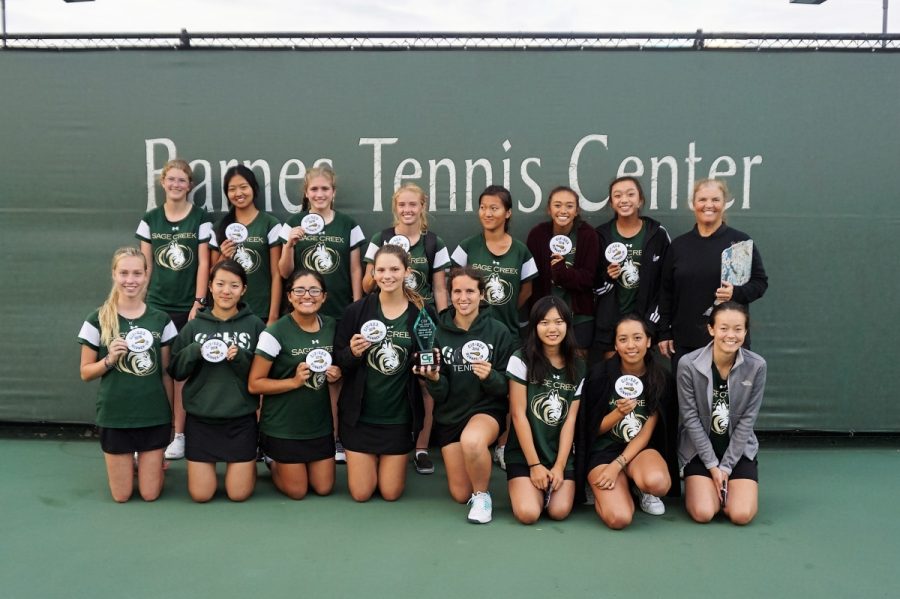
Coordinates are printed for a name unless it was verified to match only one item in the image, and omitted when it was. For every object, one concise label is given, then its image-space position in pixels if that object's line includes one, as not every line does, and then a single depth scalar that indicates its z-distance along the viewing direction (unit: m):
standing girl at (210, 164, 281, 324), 4.60
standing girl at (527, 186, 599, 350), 4.38
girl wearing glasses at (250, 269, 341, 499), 3.87
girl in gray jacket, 3.66
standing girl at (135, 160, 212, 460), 4.62
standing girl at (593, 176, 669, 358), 4.41
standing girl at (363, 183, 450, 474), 4.40
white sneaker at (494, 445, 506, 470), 4.39
